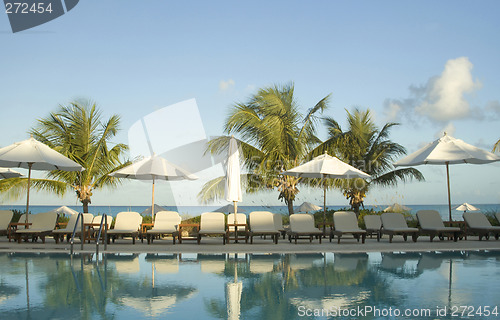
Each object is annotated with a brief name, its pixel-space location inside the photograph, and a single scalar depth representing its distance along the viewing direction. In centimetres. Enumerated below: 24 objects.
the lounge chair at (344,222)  1184
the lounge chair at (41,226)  1134
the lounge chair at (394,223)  1201
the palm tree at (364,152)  1784
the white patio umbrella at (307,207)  2020
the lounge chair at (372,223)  1288
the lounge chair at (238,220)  1163
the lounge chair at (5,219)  1238
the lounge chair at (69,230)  1126
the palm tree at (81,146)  1770
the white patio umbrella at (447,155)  1227
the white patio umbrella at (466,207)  2271
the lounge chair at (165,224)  1127
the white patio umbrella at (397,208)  1823
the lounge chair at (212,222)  1168
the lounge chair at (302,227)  1150
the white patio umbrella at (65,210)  1703
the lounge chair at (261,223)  1139
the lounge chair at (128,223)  1145
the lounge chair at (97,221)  1188
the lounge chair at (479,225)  1243
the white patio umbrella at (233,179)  1222
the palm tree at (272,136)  1723
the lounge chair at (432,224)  1195
